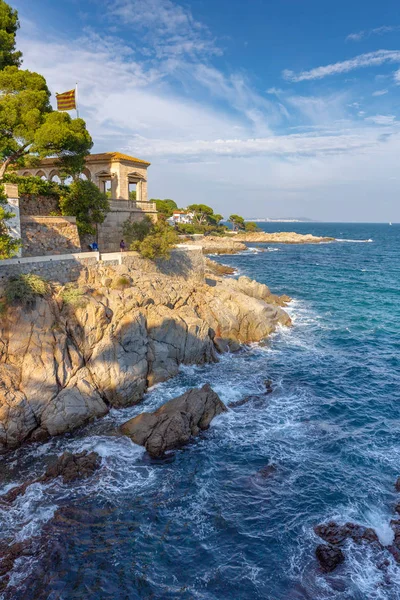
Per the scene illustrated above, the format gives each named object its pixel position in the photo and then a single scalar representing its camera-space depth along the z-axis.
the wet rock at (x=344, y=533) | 13.48
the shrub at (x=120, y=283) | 27.52
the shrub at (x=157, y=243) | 32.50
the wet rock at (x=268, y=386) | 24.20
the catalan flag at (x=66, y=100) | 31.40
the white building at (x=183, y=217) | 135.00
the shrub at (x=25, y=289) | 21.30
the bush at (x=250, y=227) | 149.25
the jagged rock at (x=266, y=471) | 17.00
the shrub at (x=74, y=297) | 23.41
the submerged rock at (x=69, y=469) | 15.81
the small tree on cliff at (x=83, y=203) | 31.27
